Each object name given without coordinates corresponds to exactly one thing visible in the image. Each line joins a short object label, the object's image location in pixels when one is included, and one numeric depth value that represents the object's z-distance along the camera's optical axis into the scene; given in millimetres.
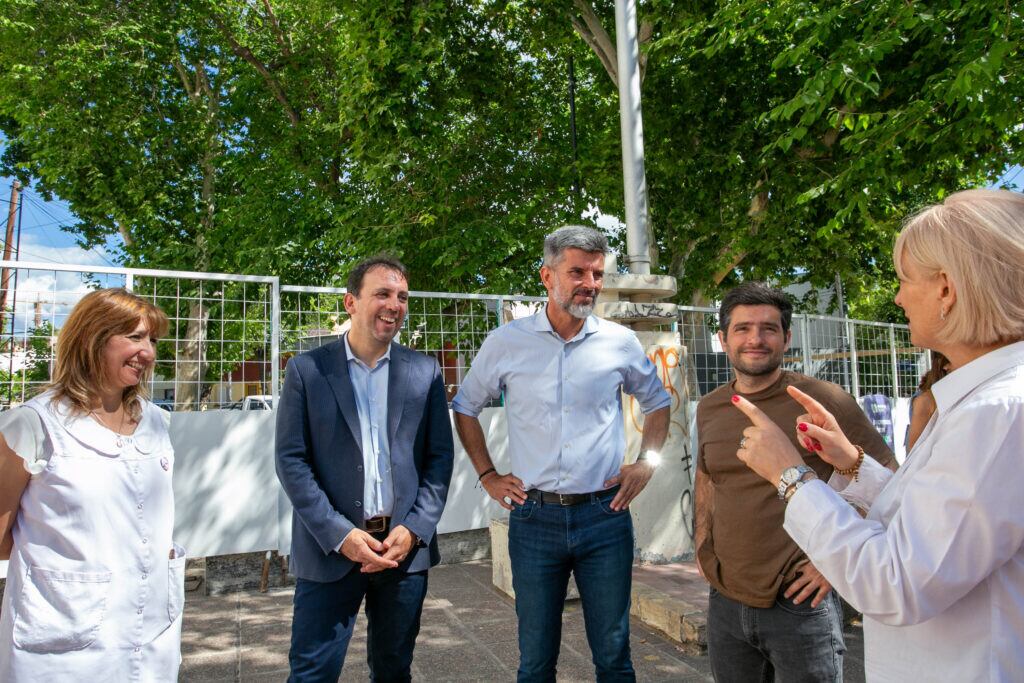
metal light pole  6277
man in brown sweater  2459
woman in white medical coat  2193
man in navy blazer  2867
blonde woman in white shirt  1298
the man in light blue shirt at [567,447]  3027
